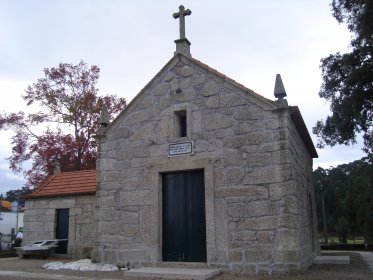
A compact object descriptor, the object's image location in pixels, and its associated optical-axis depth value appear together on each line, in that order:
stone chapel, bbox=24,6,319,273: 8.42
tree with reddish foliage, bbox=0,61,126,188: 22.09
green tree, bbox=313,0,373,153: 15.03
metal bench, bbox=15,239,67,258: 13.60
